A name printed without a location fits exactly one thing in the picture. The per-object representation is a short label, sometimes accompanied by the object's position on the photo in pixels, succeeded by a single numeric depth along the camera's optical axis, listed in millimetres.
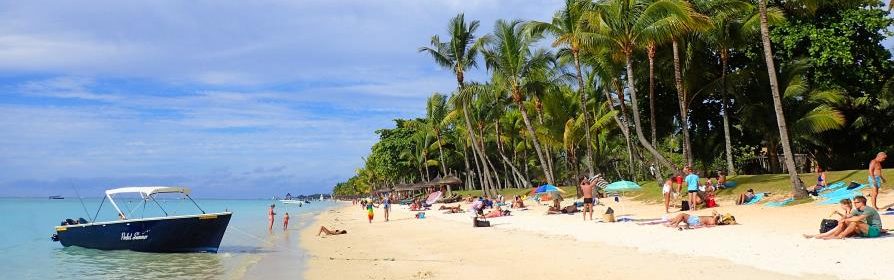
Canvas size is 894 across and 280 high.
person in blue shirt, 16906
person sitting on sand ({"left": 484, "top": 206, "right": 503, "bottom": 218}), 24352
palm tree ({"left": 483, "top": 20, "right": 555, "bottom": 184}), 30859
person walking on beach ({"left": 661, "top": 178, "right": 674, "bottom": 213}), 17281
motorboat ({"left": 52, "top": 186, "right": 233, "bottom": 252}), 17672
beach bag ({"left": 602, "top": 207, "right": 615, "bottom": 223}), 16906
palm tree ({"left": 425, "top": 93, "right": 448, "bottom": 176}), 53128
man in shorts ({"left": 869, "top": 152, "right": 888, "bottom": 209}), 12906
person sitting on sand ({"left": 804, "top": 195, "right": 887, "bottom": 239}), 9766
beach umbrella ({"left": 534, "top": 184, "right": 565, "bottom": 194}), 21947
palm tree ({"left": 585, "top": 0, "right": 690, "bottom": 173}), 21547
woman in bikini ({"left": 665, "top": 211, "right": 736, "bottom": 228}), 13633
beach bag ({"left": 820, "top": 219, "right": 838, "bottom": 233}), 10156
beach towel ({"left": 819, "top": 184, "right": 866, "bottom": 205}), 13761
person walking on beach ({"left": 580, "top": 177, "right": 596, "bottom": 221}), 17859
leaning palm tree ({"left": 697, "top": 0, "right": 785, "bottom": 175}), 22250
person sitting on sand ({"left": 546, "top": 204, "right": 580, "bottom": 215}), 21389
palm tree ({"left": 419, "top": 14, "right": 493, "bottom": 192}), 33125
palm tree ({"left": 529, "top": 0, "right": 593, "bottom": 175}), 26188
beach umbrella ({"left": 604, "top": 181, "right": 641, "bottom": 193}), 17494
